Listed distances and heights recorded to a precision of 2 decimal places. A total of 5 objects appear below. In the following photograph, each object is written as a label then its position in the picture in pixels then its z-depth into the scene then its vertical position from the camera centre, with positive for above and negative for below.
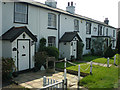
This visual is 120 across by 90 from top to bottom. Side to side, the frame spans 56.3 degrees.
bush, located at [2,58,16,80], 7.08 -1.64
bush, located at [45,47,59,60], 11.20 -0.82
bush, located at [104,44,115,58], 16.35 -1.36
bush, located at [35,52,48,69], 9.79 -1.40
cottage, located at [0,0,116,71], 8.81 +1.53
